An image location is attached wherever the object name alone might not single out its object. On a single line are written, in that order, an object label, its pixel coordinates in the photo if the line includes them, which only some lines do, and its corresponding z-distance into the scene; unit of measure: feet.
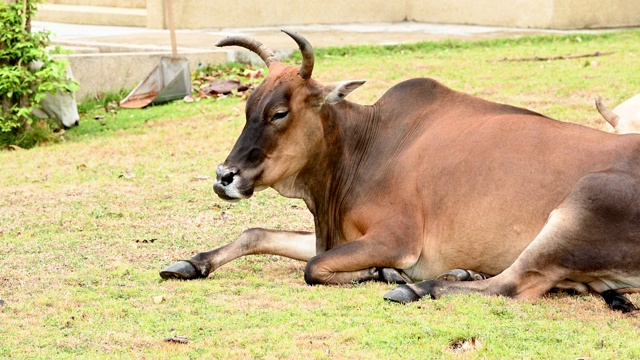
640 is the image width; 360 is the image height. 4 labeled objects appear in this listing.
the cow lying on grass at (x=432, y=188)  35.06
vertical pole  84.33
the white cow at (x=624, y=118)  53.72
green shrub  69.67
